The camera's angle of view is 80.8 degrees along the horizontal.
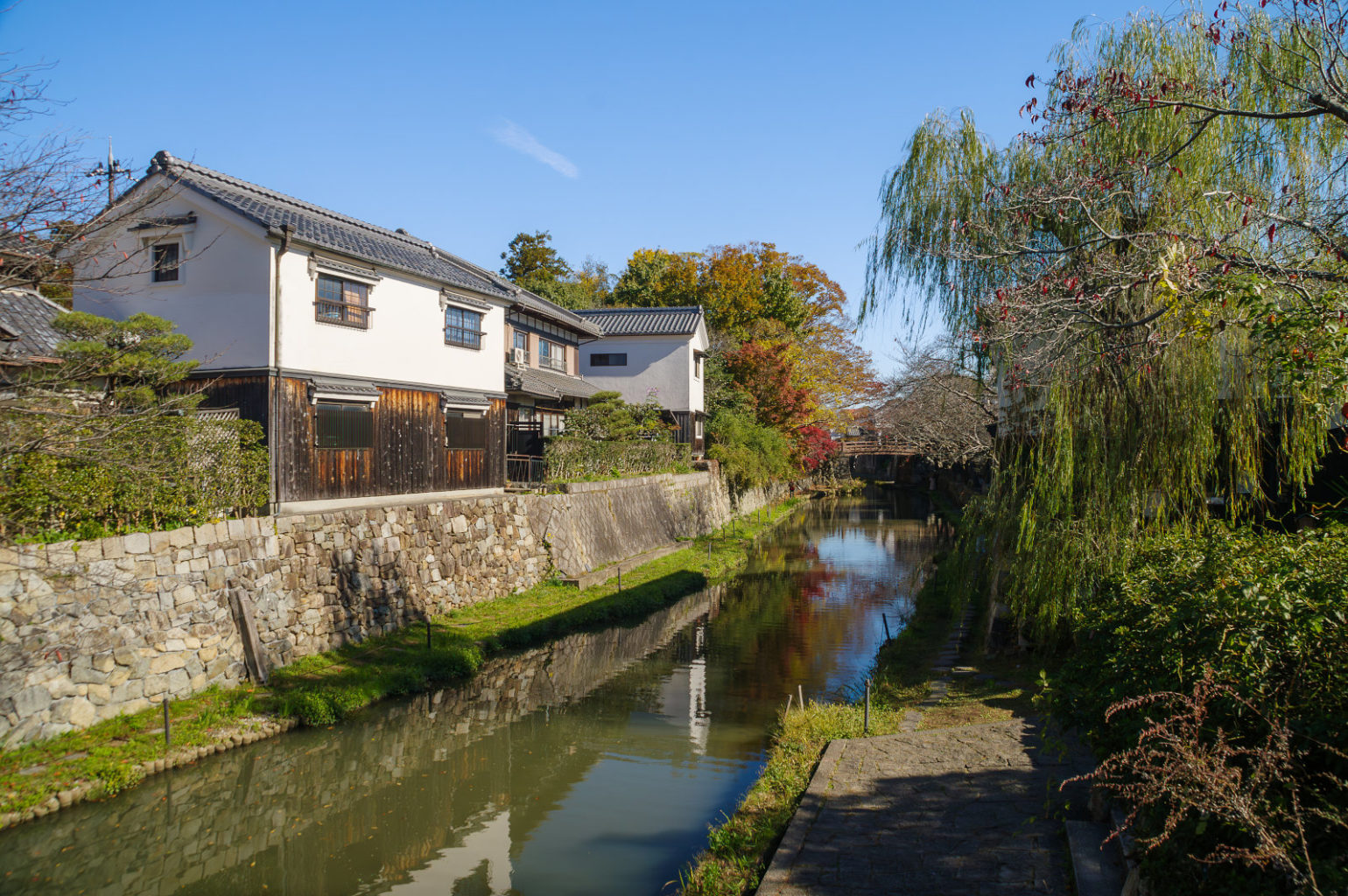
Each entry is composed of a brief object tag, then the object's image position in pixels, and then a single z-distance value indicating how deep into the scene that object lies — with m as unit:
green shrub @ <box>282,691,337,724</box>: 11.29
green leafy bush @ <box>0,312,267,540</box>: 8.10
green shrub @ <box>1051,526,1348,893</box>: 3.23
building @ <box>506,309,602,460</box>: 24.95
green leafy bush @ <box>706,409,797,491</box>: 37.06
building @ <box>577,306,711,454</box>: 34.72
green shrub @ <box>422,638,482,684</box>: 13.61
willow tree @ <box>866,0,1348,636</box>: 7.70
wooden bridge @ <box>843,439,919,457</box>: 52.71
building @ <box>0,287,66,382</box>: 12.45
